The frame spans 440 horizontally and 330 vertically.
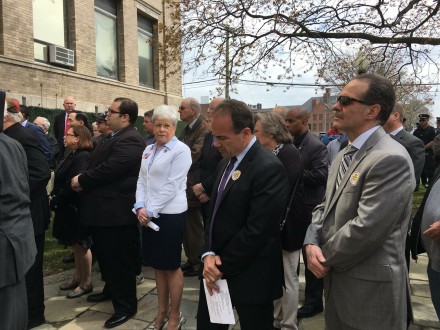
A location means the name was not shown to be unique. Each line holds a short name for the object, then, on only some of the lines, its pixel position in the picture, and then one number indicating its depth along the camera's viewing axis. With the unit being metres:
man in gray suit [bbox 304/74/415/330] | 1.83
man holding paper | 2.23
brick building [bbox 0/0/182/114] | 10.10
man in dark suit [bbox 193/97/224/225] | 4.35
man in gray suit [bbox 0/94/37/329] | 2.27
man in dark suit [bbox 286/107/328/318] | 3.76
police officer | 10.87
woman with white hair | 3.31
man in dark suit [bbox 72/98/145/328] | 3.59
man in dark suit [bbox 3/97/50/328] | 3.31
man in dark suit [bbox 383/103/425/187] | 3.49
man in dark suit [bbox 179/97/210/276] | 4.82
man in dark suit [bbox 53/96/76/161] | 8.16
